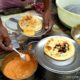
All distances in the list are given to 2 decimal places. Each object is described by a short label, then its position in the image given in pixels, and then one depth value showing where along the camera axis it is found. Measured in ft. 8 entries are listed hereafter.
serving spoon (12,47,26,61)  3.13
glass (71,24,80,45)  3.85
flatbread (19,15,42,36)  3.76
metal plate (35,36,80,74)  3.01
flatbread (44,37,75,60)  3.08
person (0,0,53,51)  3.23
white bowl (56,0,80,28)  3.85
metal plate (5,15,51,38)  3.77
